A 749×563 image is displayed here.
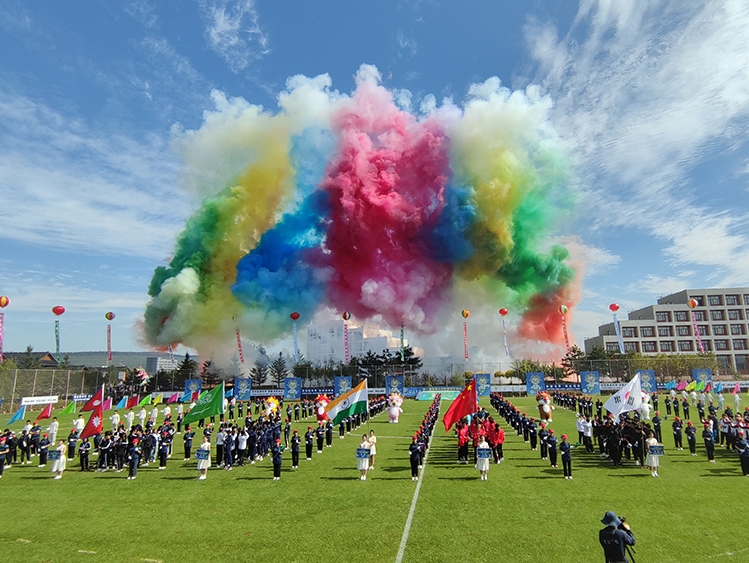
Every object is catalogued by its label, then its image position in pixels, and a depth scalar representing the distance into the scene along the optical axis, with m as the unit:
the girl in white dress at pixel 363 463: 17.27
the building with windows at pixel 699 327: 98.69
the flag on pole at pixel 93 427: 20.14
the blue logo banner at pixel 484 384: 58.50
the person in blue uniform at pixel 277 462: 17.47
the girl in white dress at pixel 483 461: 16.66
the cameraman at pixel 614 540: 7.56
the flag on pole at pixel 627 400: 19.67
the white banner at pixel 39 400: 48.53
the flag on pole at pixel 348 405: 21.88
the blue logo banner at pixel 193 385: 60.16
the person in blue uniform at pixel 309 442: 21.36
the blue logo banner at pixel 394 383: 62.31
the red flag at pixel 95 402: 23.45
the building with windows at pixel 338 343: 143.62
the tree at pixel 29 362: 90.78
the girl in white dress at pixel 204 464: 17.84
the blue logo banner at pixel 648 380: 52.82
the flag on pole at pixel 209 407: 20.88
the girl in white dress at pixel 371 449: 18.02
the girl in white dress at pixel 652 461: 16.99
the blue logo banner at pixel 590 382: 59.22
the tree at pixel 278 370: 84.12
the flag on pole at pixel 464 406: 19.53
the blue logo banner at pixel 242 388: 60.19
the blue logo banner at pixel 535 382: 58.56
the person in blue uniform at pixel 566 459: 16.80
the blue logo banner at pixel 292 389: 61.31
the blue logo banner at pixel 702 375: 53.53
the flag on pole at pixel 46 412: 28.56
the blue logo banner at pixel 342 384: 61.59
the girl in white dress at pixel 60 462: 18.59
